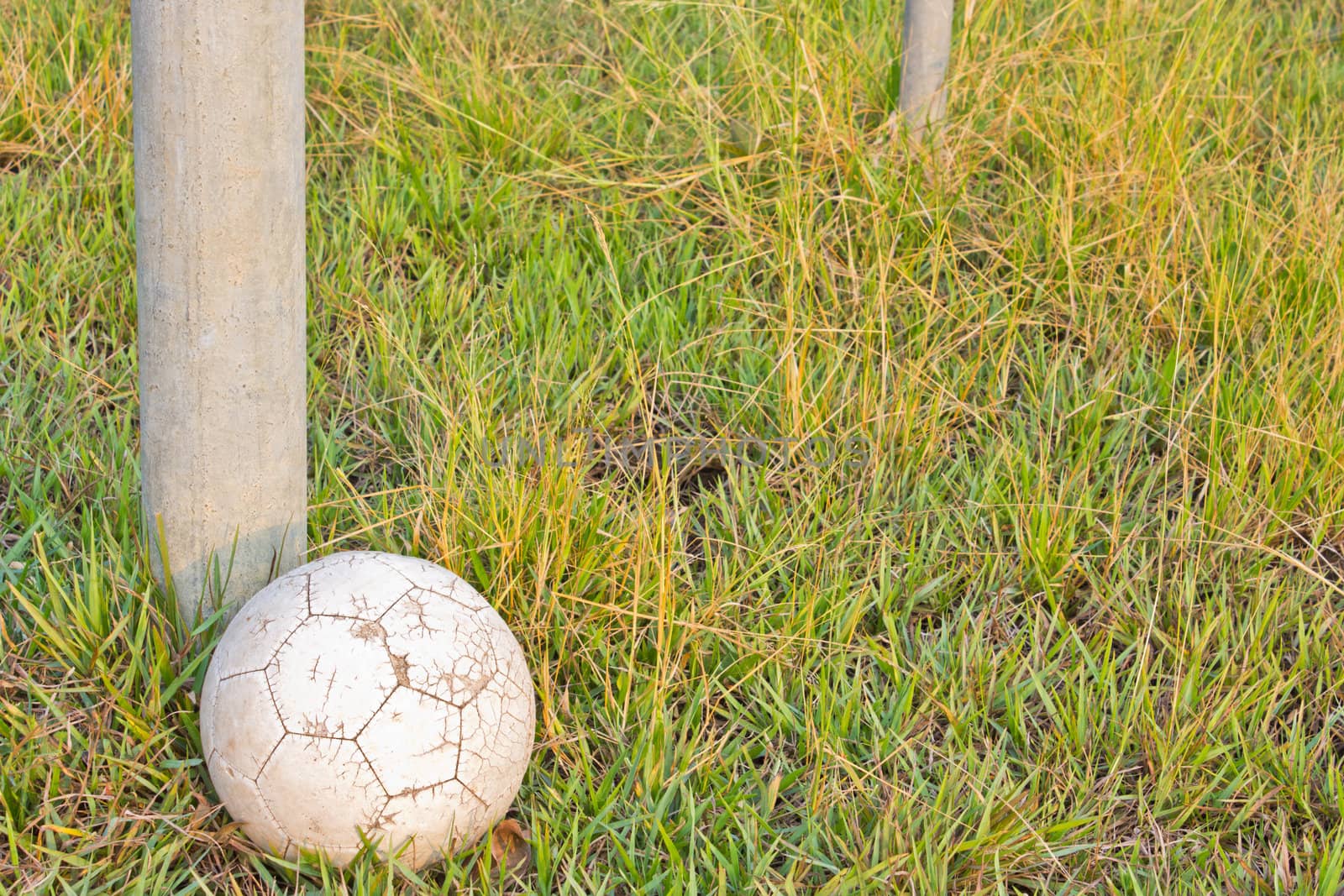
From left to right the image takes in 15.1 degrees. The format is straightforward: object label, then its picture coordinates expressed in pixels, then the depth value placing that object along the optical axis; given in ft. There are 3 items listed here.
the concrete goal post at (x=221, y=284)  11.04
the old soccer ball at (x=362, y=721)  11.03
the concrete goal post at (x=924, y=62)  13.14
